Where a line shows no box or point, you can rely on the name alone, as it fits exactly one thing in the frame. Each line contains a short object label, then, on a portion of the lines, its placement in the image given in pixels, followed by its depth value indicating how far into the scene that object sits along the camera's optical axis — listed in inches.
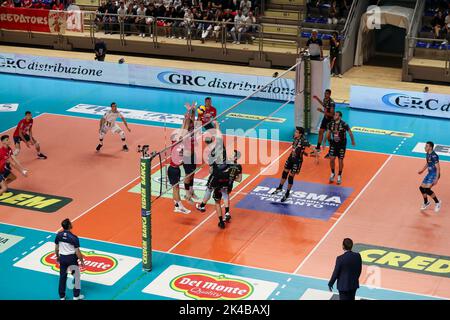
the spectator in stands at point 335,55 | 1333.7
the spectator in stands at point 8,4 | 1632.6
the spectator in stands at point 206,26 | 1462.8
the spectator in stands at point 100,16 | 1560.0
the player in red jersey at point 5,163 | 873.5
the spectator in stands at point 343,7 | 1438.2
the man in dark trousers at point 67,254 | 623.8
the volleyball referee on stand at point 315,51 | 1062.4
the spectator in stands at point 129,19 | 1525.6
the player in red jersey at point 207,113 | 945.1
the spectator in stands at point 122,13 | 1526.8
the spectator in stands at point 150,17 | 1498.5
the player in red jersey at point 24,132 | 975.6
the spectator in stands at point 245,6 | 1465.2
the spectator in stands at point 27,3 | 1642.5
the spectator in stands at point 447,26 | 1341.0
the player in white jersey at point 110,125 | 992.2
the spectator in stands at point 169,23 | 1493.1
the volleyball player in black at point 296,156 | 840.9
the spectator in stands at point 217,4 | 1487.8
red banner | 1576.0
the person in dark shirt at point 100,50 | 1416.1
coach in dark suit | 567.2
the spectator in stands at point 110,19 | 1547.7
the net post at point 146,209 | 673.6
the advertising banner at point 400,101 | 1154.7
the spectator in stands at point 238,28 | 1434.5
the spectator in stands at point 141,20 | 1515.7
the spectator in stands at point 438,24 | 1348.4
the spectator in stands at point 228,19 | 1446.9
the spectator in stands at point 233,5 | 1513.3
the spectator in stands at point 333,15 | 1431.0
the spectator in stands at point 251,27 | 1435.8
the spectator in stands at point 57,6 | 1614.2
